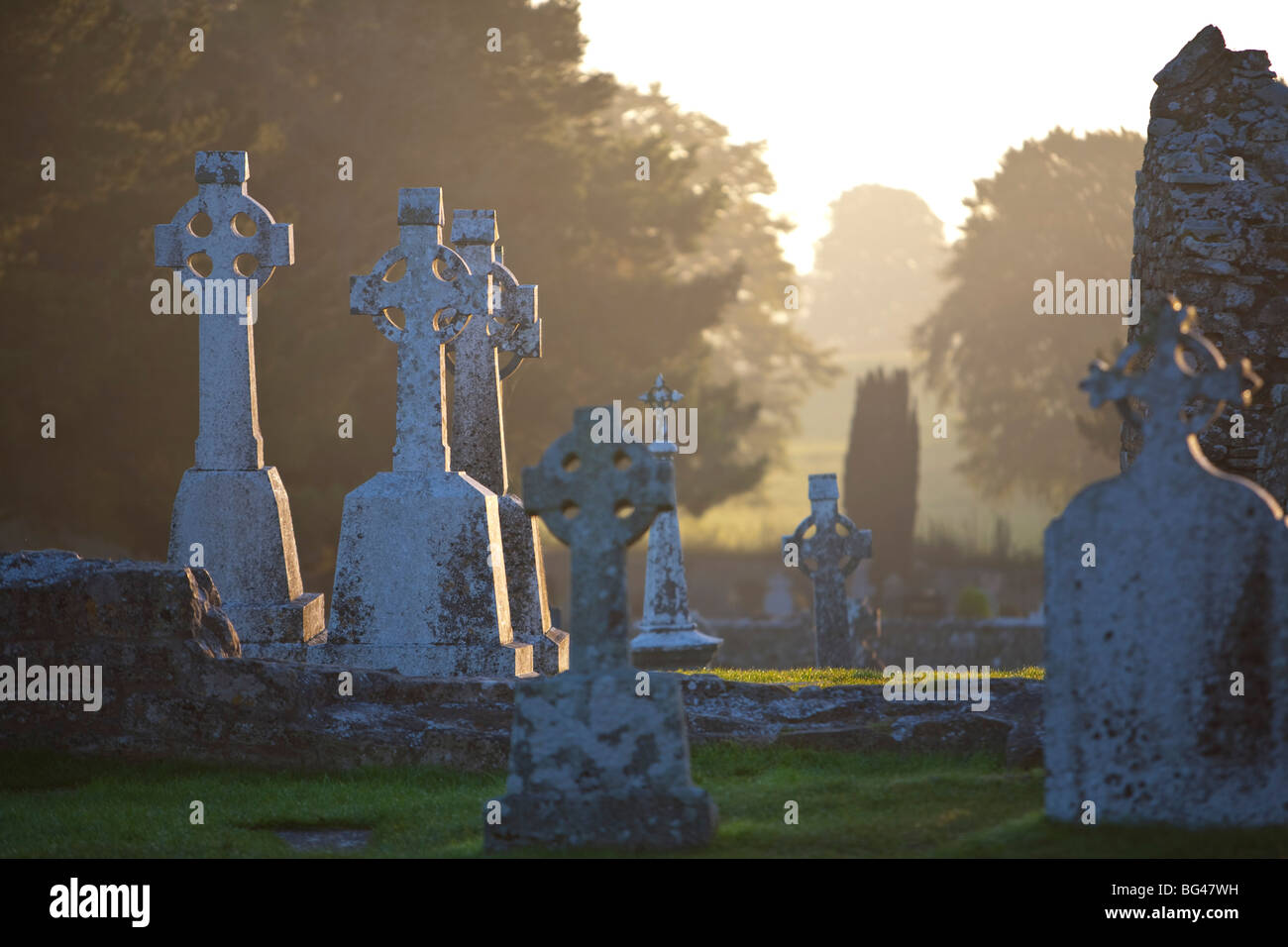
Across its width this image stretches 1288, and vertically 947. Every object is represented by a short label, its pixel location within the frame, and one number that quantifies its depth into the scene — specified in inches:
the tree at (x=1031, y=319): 1764.3
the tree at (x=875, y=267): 4749.0
